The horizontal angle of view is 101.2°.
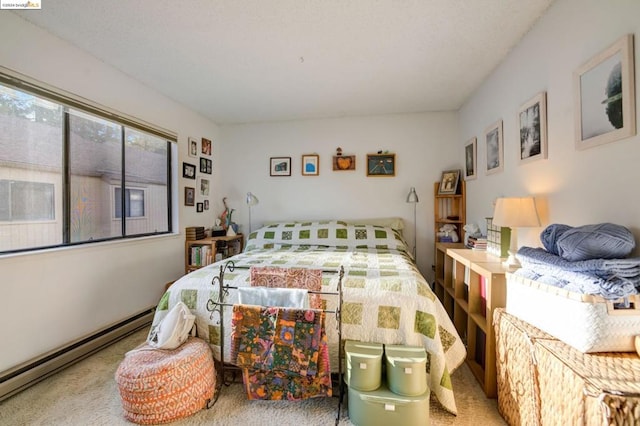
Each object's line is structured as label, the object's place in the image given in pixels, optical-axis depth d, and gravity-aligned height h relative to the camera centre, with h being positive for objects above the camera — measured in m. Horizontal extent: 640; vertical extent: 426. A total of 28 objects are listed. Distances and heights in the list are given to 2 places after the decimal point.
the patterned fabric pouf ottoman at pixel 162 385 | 1.45 -0.97
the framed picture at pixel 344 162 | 3.72 +0.71
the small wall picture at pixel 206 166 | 3.68 +0.69
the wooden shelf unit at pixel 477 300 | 1.65 -0.70
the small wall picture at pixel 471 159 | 2.91 +0.61
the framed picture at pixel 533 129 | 1.71 +0.57
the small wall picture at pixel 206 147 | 3.71 +0.96
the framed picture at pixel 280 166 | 3.89 +0.70
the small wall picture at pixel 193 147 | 3.45 +0.89
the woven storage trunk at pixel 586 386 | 0.82 -0.61
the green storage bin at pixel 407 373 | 1.38 -0.85
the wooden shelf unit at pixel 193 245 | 3.31 -0.44
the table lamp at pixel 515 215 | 1.64 -0.03
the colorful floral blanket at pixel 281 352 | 1.54 -0.83
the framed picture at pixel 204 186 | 3.67 +0.38
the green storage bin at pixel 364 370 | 1.42 -0.86
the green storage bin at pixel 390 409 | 1.35 -1.02
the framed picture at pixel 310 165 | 3.80 +0.70
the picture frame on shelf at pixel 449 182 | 3.32 +0.38
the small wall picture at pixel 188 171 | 3.33 +0.56
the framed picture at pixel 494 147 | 2.31 +0.59
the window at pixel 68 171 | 1.81 +0.37
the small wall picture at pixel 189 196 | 3.36 +0.24
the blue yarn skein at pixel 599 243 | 1.06 -0.13
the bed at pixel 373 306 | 1.56 -0.60
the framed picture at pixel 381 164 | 3.63 +0.66
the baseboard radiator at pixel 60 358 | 1.70 -1.08
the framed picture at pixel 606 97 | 1.14 +0.54
